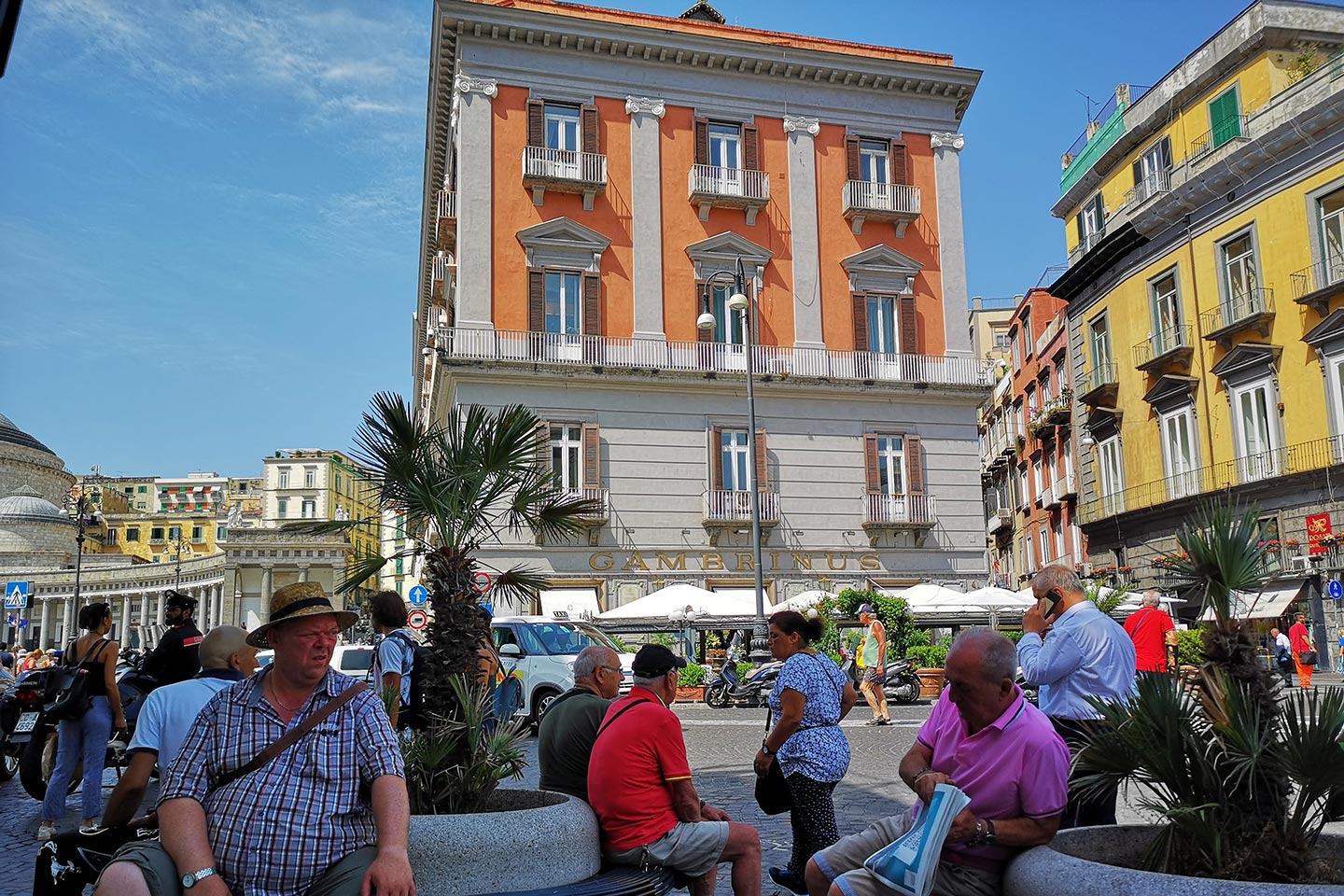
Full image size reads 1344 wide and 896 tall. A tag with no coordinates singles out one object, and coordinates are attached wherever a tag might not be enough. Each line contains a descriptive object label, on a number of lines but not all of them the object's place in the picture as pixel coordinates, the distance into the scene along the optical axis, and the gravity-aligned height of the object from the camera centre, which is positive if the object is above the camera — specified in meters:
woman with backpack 8.74 -0.62
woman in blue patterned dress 6.15 -0.66
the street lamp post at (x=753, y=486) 22.55 +3.05
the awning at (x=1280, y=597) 27.11 +0.51
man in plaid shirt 3.72 -0.56
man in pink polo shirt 4.04 -0.56
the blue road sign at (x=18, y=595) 28.45 +1.09
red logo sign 26.19 +2.01
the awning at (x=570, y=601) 26.28 +0.67
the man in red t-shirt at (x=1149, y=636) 9.32 -0.11
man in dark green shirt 5.75 -0.54
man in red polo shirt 5.09 -0.76
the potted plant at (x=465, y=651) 4.57 -0.10
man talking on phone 6.32 -0.23
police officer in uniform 9.07 -0.16
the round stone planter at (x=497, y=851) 4.52 -0.87
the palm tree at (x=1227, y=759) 3.55 -0.44
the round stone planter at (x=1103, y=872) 3.20 -0.76
